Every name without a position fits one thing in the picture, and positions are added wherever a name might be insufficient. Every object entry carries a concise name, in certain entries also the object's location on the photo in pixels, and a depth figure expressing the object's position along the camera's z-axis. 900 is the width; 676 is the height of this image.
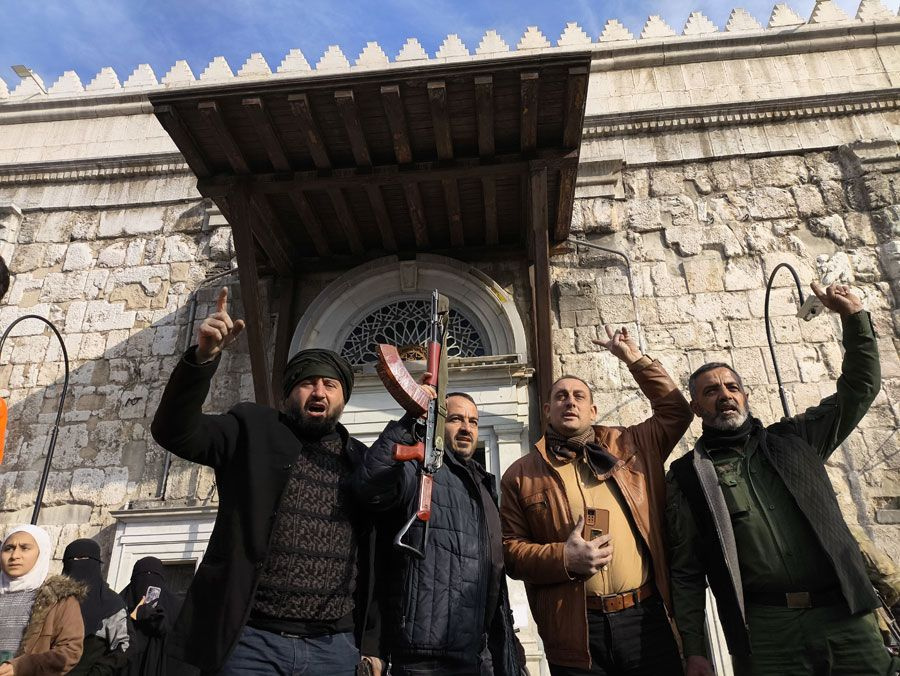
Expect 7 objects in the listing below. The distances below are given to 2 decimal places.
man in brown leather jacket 2.29
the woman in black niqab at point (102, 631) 3.34
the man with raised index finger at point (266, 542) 1.99
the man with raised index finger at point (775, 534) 2.24
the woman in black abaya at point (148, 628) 3.69
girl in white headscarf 2.73
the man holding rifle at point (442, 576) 2.22
